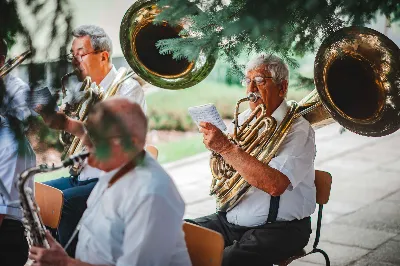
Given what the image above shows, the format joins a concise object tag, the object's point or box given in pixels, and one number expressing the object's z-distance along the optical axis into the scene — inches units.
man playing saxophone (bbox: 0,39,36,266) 121.3
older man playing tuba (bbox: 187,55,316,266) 131.9
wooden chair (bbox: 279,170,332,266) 146.4
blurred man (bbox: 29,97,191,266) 91.7
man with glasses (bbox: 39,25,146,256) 161.8
